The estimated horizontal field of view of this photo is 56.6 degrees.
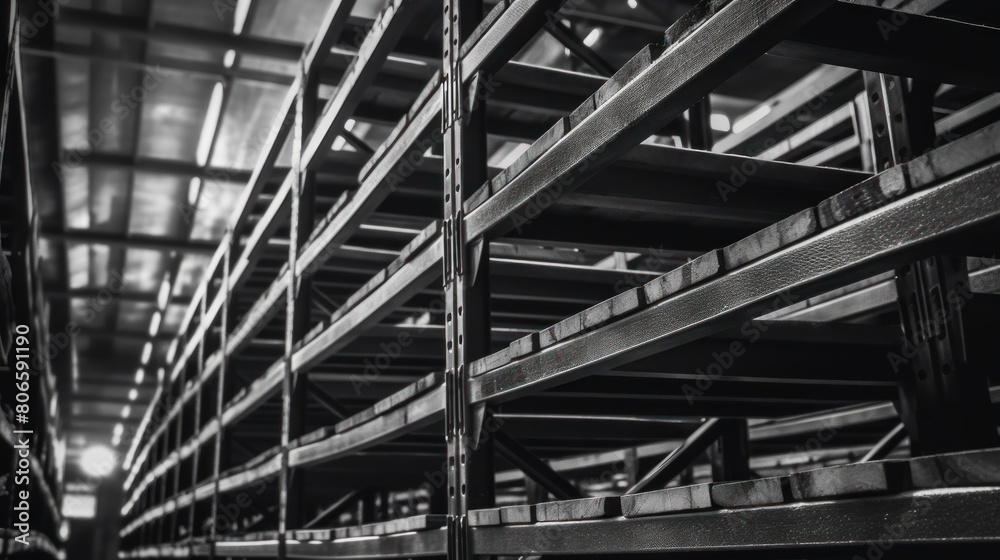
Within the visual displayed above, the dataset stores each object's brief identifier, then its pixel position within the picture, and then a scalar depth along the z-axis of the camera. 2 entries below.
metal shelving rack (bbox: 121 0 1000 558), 2.06
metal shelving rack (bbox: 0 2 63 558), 4.65
